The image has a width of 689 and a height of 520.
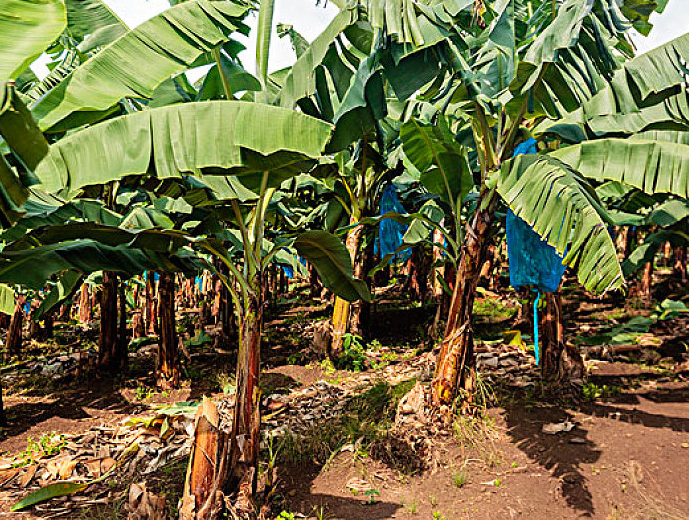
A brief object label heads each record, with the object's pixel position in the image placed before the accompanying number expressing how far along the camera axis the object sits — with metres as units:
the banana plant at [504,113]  3.30
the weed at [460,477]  4.26
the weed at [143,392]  7.05
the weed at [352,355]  8.03
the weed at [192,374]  7.90
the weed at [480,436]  4.65
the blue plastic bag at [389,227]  8.03
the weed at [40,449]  5.04
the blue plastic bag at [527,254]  4.67
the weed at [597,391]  5.79
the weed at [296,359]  8.46
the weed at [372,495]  4.10
